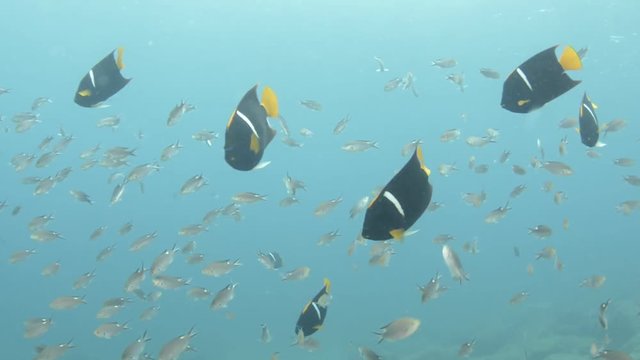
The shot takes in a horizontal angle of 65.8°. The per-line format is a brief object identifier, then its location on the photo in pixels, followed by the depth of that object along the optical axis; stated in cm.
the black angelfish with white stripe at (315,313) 409
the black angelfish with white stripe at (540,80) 310
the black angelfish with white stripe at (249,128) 302
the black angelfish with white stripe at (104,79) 412
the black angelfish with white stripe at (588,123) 390
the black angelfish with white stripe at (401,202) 248
